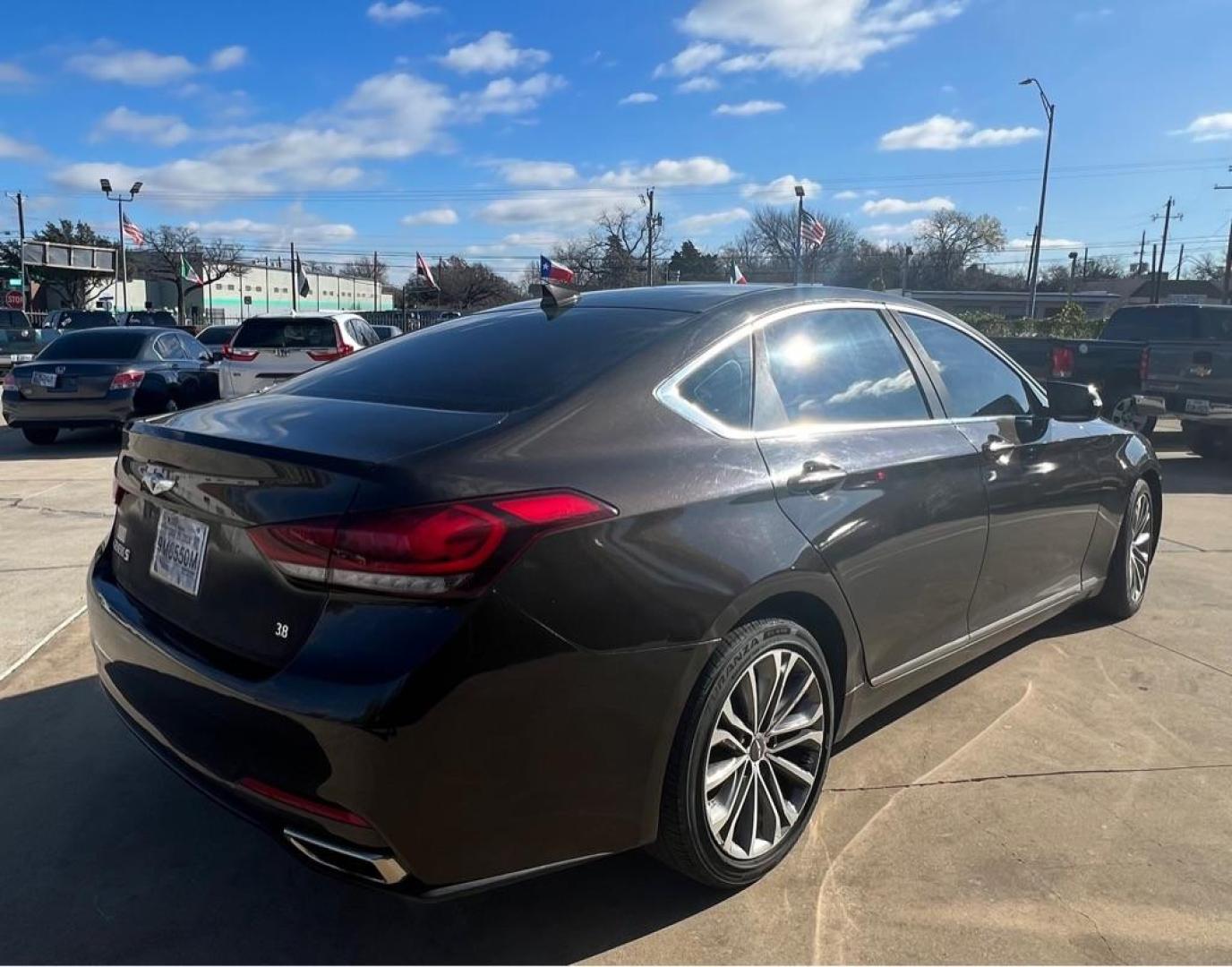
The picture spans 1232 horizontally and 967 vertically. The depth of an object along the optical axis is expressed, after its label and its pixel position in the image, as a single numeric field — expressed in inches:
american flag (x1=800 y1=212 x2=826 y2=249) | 1015.0
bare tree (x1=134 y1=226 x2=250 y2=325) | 2714.1
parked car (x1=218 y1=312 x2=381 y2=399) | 445.7
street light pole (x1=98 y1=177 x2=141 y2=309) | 1755.7
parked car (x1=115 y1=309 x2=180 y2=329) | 1360.7
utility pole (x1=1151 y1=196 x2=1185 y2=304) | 3125.0
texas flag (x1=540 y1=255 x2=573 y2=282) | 779.9
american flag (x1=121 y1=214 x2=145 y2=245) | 1653.3
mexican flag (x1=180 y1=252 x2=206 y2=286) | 1852.7
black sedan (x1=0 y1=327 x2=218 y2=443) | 422.9
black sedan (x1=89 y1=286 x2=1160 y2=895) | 77.8
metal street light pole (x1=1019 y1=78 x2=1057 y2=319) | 1149.1
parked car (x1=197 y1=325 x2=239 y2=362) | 1028.5
